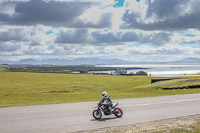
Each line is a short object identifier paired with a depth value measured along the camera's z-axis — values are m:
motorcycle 13.67
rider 13.73
